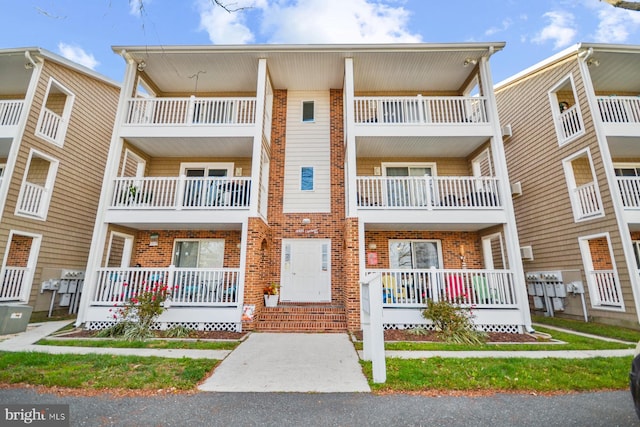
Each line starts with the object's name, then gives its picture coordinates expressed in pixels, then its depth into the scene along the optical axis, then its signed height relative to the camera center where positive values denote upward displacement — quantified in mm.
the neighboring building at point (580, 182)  8180 +3243
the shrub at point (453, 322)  6754 -1063
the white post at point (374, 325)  4207 -736
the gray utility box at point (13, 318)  6953 -954
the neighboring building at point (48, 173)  8711 +3645
